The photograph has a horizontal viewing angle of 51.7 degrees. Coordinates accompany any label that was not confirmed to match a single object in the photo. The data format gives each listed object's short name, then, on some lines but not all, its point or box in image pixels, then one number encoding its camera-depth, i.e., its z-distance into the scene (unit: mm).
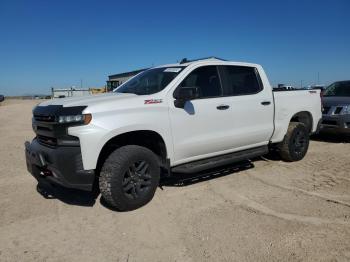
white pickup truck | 4270
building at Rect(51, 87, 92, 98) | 50781
